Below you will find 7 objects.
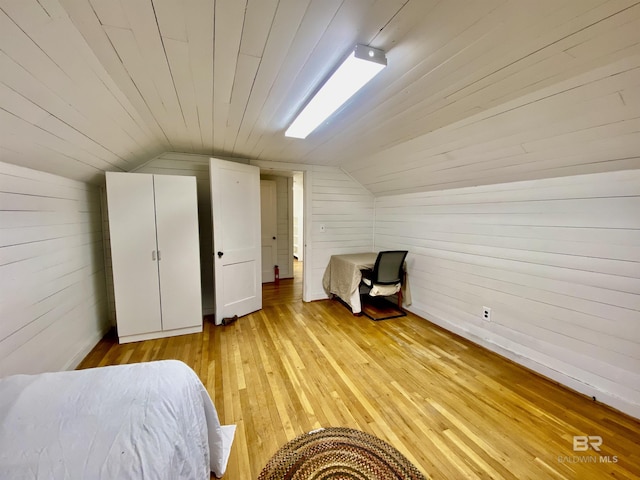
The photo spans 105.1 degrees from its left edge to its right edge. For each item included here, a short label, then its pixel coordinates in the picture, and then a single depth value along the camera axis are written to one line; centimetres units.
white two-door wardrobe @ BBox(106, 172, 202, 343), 249
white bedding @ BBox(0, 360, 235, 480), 73
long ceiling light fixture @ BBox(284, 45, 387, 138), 115
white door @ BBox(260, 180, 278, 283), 504
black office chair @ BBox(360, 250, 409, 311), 303
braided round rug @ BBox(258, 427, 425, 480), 132
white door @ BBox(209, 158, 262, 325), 296
